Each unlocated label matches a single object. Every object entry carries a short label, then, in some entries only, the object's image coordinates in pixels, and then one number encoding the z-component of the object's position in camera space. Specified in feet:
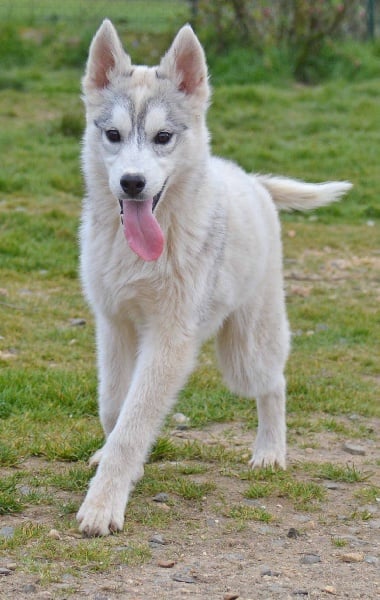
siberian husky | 13.71
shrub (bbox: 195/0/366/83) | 46.55
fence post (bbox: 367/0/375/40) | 51.03
